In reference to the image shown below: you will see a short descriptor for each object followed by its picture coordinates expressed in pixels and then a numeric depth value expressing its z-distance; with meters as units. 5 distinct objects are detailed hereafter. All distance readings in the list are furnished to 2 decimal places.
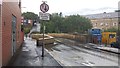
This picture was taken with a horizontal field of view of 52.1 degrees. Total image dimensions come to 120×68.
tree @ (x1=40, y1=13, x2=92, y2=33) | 40.98
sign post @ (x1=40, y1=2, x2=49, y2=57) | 8.15
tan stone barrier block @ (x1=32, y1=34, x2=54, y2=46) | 17.19
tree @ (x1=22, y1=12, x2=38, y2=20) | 55.09
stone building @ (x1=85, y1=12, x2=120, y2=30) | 47.85
